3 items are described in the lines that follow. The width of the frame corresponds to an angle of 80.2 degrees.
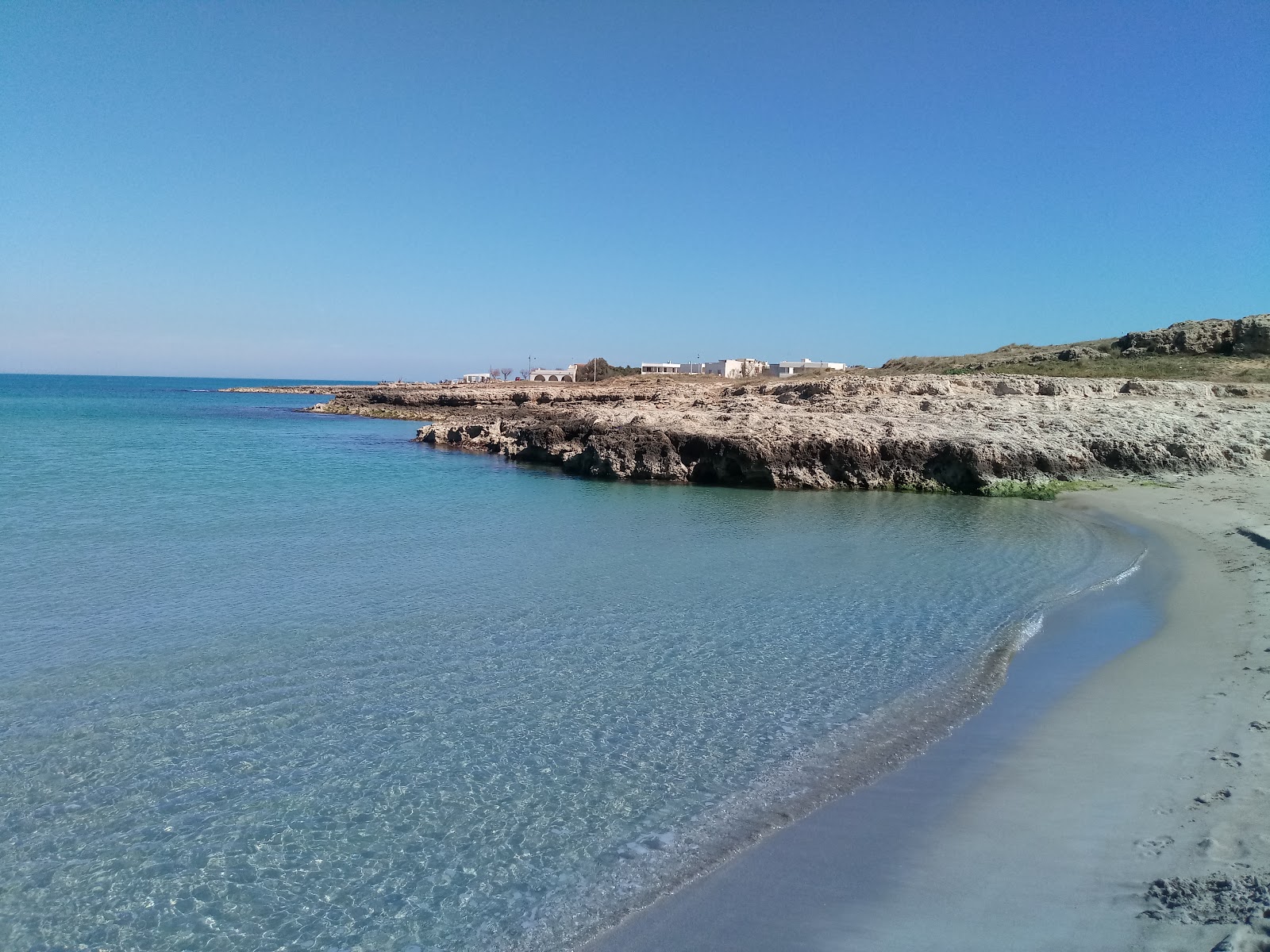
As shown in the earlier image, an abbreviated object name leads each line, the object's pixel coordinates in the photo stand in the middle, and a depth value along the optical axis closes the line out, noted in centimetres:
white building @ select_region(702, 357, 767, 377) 10269
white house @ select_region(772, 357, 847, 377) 9038
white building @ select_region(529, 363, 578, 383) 11583
